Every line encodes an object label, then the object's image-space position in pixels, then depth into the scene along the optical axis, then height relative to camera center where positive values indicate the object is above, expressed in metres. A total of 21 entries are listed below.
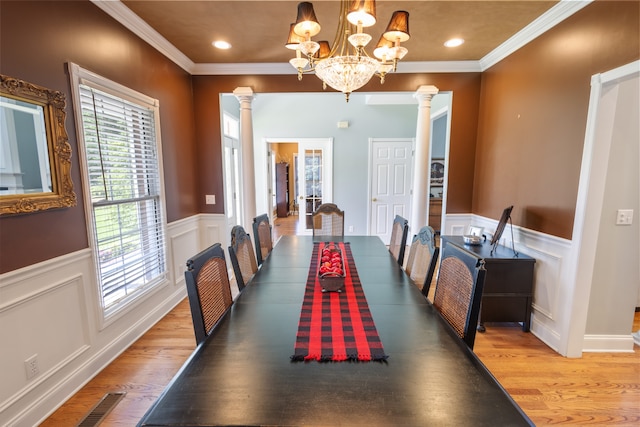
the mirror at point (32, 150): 1.41 +0.13
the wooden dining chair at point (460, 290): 1.27 -0.56
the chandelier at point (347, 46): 1.43 +0.75
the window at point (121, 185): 1.95 -0.08
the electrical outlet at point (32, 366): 1.55 -1.05
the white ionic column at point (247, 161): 3.48 +0.17
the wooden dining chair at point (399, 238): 2.39 -0.55
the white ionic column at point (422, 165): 3.44 +0.13
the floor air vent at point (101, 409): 1.63 -1.40
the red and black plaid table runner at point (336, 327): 1.07 -0.66
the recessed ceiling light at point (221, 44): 2.73 +1.26
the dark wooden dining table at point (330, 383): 0.80 -0.67
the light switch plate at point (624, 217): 2.08 -0.30
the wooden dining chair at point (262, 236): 2.41 -0.55
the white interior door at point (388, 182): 5.41 -0.13
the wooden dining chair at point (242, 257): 1.74 -0.54
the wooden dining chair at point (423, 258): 1.75 -0.56
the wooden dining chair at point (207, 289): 1.23 -0.54
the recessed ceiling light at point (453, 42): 2.69 +1.27
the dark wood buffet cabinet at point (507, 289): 2.43 -0.97
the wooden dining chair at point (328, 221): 3.34 -0.53
